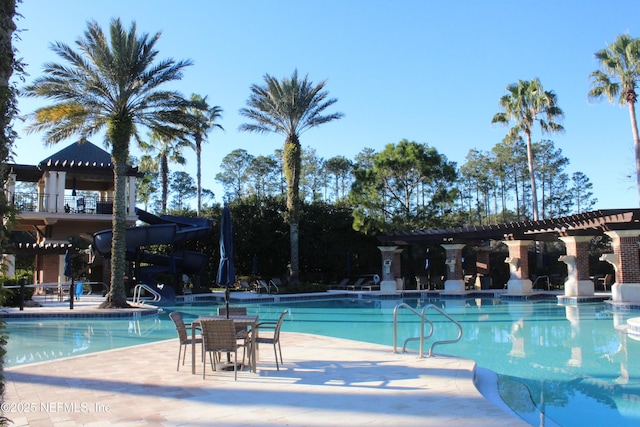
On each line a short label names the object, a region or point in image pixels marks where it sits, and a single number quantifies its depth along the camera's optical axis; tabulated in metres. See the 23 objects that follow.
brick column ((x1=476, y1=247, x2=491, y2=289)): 28.84
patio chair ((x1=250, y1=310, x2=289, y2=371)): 7.25
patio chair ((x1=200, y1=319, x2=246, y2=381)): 6.57
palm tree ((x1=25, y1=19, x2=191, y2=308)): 17.11
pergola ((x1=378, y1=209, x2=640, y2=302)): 18.53
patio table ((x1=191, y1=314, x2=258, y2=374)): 7.00
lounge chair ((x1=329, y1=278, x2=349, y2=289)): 30.58
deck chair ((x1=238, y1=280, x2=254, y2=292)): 29.25
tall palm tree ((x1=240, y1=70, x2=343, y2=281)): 27.86
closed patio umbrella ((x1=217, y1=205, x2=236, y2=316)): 9.30
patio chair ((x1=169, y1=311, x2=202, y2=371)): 7.31
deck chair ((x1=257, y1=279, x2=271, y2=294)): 26.40
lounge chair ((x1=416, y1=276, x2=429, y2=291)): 28.33
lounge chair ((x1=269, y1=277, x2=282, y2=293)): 27.46
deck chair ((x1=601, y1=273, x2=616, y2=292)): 25.57
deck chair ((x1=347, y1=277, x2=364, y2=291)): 30.11
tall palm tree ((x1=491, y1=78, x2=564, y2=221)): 30.17
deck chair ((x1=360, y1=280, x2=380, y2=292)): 29.65
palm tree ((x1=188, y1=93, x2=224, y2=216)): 35.03
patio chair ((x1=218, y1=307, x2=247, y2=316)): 8.69
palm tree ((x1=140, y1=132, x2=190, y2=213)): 35.19
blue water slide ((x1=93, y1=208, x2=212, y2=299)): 23.40
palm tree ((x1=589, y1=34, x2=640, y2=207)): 25.30
